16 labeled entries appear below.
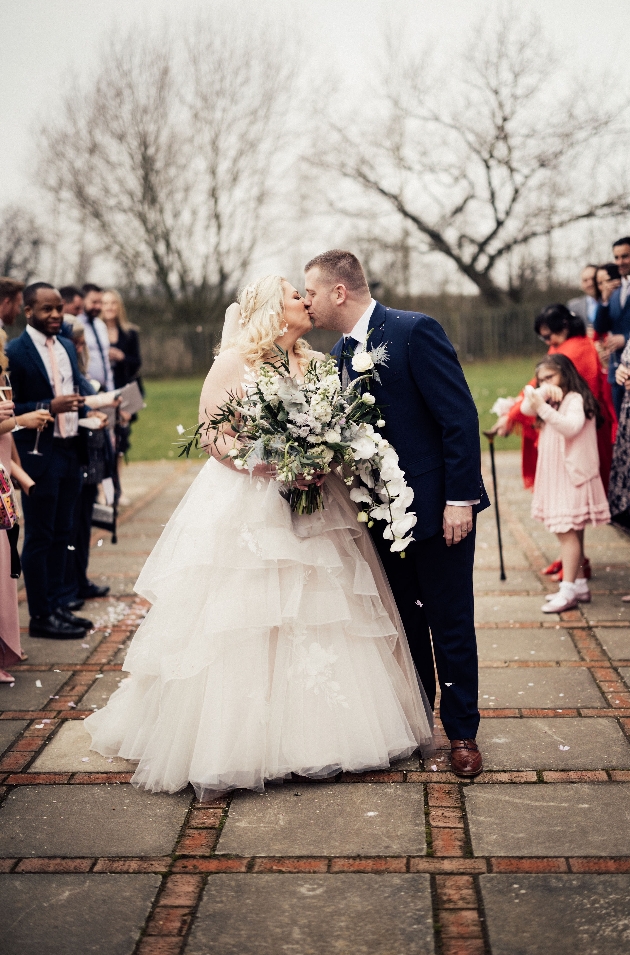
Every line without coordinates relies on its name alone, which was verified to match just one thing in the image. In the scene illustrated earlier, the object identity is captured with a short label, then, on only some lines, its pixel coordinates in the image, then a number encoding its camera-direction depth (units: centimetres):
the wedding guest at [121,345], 964
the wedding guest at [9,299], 568
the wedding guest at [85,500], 630
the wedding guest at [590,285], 966
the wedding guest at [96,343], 853
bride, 380
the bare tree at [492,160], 2833
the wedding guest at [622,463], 608
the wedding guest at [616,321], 813
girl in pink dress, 592
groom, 372
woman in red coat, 628
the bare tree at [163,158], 2961
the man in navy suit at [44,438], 578
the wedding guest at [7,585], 516
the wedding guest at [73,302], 824
